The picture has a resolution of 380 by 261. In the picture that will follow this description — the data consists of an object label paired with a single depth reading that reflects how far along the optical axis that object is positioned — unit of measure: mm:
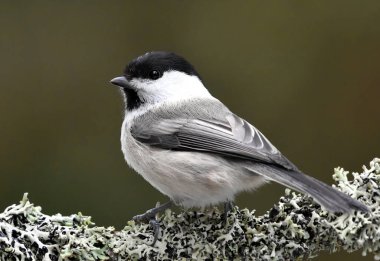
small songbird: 4477
